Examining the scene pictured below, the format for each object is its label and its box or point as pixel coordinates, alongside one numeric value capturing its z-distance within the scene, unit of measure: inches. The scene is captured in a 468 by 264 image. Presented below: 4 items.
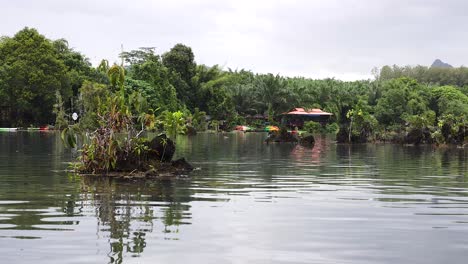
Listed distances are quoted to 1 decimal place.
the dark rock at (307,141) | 1931.6
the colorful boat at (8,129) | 2852.1
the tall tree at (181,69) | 3612.2
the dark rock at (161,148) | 843.4
